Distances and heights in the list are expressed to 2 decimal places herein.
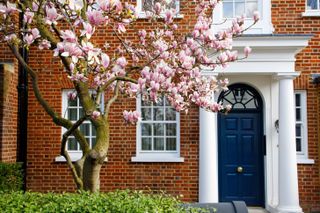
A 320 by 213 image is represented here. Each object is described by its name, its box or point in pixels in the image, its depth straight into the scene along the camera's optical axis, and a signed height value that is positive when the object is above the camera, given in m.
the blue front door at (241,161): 9.57 -0.81
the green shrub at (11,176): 8.11 -1.05
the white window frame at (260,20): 9.47 +2.58
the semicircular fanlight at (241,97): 9.79 +0.76
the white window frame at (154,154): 9.42 -0.65
